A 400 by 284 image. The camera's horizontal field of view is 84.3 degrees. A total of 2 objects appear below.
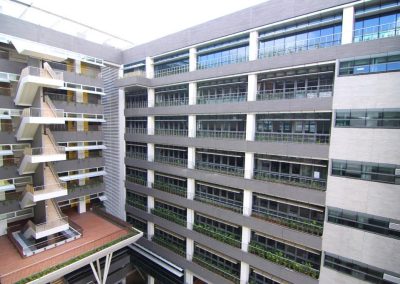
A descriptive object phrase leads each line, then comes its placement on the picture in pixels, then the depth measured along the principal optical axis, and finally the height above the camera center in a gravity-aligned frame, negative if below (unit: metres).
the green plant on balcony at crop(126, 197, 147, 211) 23.83 -8.42
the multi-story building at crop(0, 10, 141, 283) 15.98 -3.33
